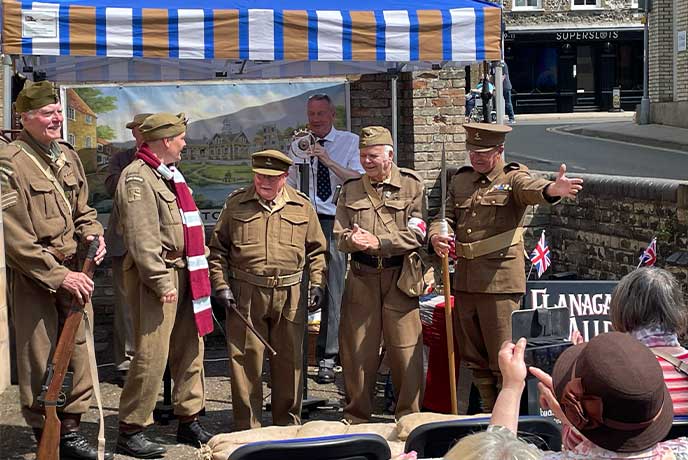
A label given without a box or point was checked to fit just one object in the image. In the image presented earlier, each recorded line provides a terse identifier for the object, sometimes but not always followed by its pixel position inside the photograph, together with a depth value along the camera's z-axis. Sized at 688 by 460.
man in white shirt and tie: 8.15
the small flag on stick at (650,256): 7.38
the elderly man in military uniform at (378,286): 6.61
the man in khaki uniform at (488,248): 6.51
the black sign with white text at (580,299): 6.52
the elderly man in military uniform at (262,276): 6.50
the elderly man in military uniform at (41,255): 5.86
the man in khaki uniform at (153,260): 6.09
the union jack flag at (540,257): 7.87
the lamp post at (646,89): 28.66
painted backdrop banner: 9.76
